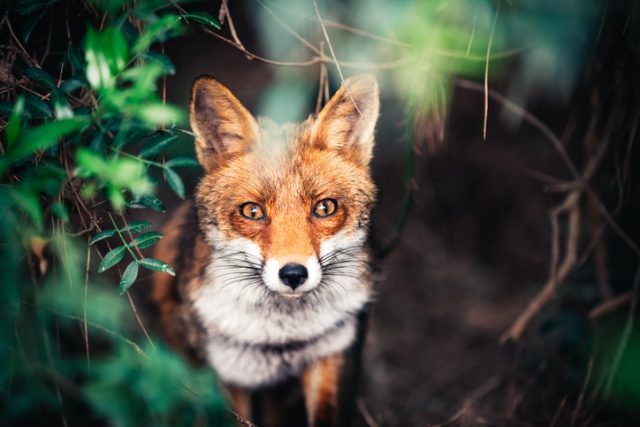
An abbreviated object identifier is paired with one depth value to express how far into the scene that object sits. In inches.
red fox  68.9
